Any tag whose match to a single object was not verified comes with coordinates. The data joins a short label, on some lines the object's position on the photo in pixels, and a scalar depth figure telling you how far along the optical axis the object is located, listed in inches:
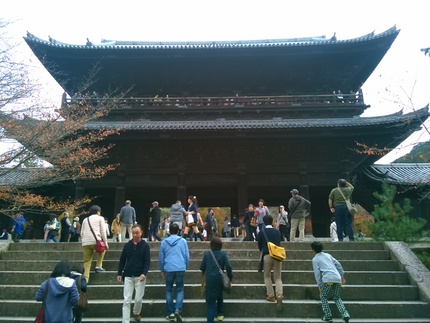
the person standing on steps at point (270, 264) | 248.9
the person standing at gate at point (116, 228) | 491.2
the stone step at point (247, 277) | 287.6
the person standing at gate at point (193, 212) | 410.1
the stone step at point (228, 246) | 342.3
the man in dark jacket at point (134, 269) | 228.8
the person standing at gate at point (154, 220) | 439.5
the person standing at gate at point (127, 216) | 416.5
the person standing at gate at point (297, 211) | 375.6
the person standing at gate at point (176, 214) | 391.5
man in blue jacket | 234.4
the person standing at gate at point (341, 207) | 358.3
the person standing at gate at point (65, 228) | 478.3
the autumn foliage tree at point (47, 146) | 326.3
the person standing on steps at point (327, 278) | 223.3
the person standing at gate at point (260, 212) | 385.4
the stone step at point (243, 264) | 307.7
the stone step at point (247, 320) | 236.7
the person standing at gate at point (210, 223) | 476.1
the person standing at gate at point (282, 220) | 396.8
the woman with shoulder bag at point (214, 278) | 222.7
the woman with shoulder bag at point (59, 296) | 171.2
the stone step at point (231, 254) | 327.6
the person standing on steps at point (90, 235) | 277.3
